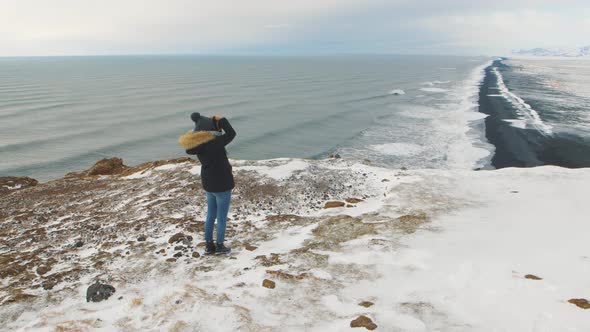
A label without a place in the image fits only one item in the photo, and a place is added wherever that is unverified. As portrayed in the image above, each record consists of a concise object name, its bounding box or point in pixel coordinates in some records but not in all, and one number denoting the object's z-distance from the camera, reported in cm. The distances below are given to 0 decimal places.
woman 609
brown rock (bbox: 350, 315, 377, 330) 471
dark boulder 569
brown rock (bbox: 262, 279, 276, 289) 590
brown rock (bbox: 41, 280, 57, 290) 613
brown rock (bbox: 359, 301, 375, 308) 534
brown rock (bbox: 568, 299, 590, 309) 486
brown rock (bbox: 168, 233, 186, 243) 796
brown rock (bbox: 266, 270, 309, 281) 621
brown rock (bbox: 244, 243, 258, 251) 762
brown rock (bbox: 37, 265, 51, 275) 684
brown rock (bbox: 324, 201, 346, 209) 1080
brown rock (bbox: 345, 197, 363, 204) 1112
